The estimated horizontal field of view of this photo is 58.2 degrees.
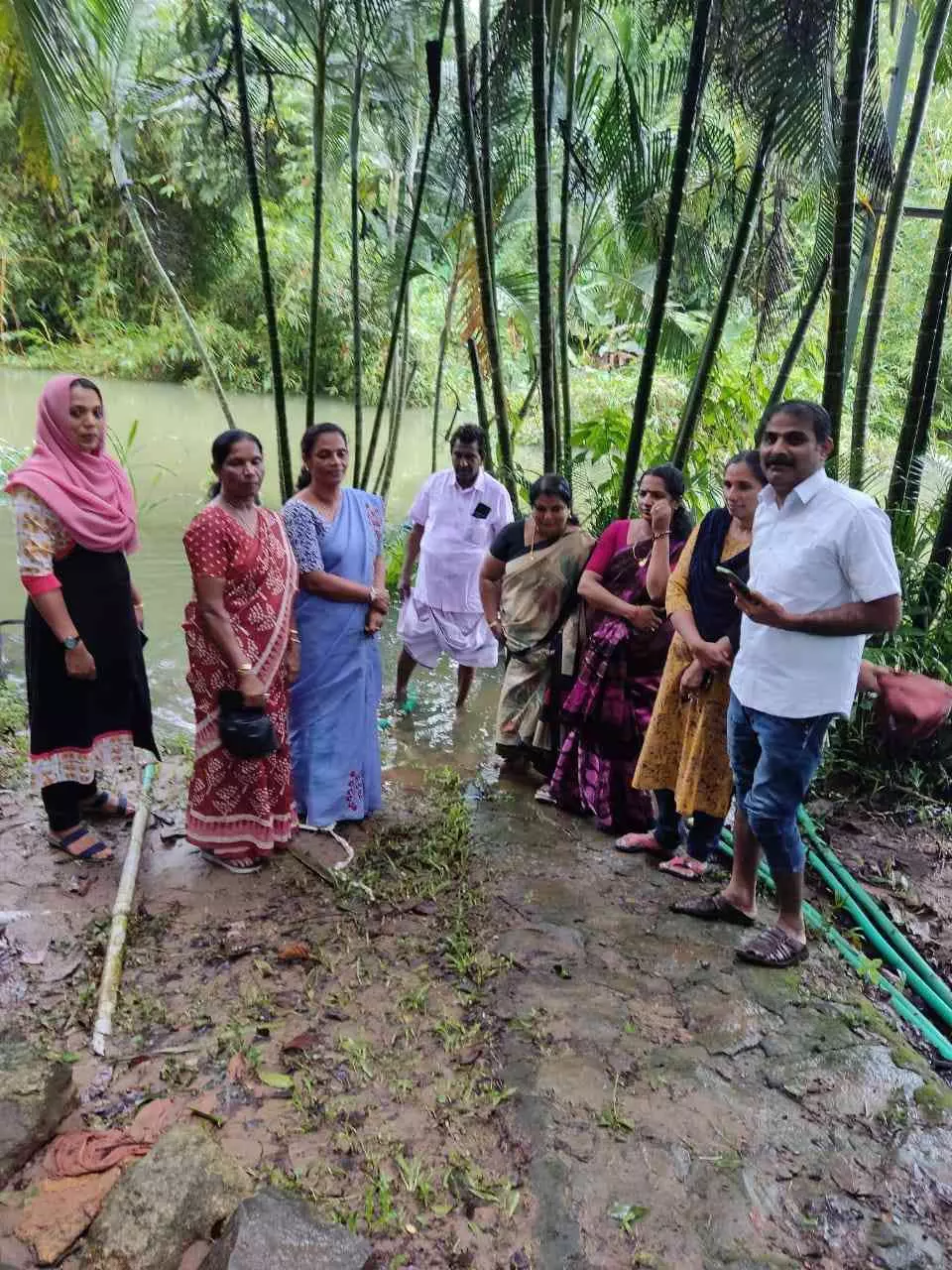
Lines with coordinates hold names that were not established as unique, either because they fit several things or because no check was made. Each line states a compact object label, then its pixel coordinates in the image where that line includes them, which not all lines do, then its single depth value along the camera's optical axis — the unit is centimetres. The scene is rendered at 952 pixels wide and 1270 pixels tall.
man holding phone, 238
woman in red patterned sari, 297
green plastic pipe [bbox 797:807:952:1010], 293
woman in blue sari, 333
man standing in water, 483
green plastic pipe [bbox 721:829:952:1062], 258
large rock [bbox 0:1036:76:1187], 190
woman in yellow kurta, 299
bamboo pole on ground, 236
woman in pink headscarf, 295
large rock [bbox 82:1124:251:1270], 170
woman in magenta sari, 346
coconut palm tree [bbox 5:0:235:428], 466
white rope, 335
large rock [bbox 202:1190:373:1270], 159
